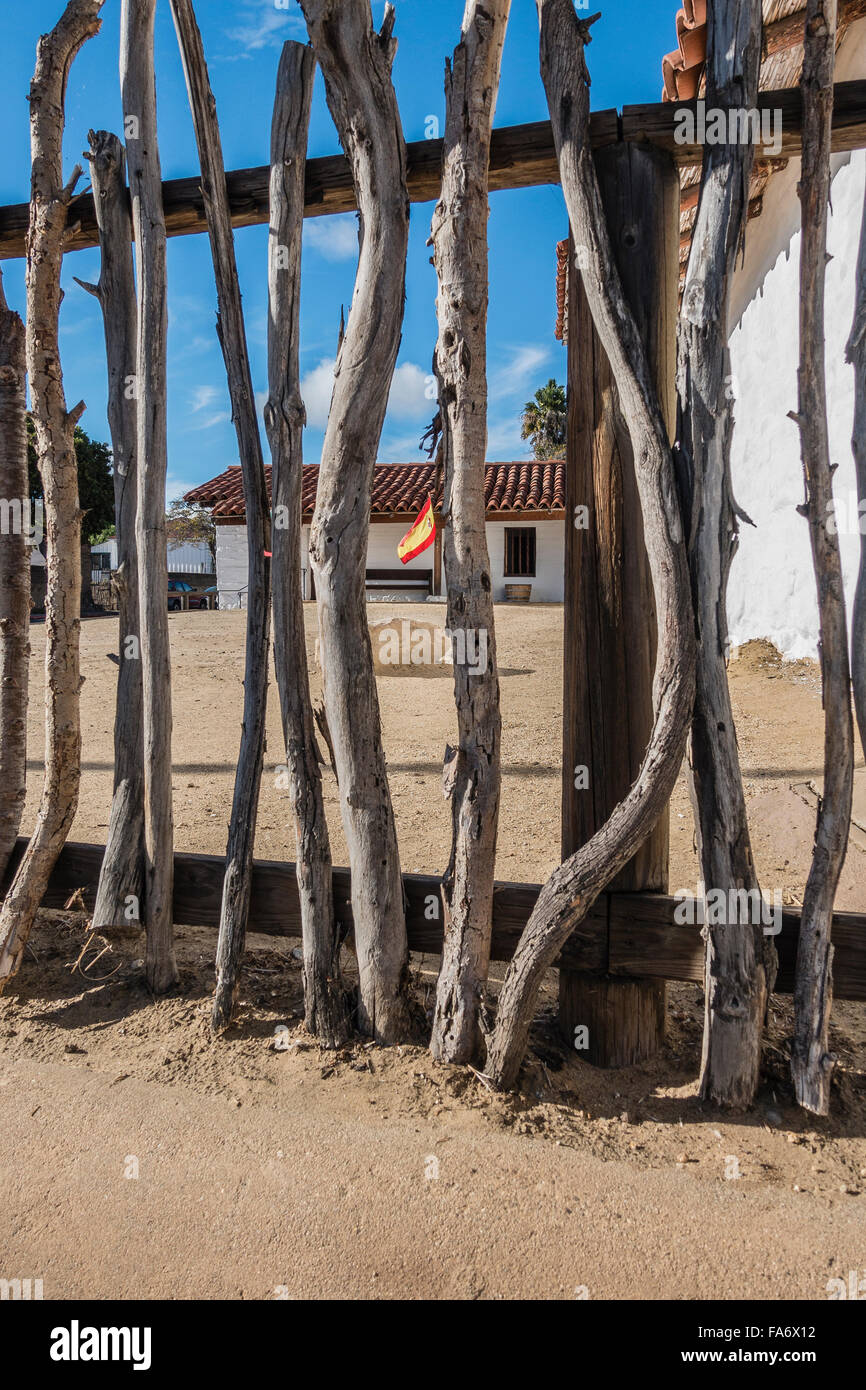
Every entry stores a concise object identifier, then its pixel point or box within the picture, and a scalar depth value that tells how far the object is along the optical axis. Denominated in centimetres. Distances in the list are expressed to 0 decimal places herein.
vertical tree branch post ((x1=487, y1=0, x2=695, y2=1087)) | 198
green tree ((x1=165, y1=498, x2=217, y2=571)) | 3675
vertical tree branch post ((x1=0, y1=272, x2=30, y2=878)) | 283
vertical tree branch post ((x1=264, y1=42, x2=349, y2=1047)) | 233
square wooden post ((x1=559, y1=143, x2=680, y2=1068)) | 211
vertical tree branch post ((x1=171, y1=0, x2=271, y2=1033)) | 243
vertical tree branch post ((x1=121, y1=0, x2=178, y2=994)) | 248
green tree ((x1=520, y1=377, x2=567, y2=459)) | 2913
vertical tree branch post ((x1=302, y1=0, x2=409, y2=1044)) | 209
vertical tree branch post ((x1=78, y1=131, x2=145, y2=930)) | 256
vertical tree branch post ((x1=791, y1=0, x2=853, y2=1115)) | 196
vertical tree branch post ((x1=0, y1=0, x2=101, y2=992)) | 260
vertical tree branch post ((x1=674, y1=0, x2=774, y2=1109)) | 198
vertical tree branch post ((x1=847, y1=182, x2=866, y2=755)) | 199
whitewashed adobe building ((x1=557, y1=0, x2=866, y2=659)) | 440
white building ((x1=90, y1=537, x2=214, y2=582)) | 3744
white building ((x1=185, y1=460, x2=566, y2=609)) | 1748
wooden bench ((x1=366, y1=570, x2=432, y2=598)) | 1806
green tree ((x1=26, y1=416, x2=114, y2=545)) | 2291
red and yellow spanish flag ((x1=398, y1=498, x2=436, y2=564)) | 949
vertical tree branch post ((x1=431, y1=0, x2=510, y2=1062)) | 204
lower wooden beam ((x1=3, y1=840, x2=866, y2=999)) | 215
